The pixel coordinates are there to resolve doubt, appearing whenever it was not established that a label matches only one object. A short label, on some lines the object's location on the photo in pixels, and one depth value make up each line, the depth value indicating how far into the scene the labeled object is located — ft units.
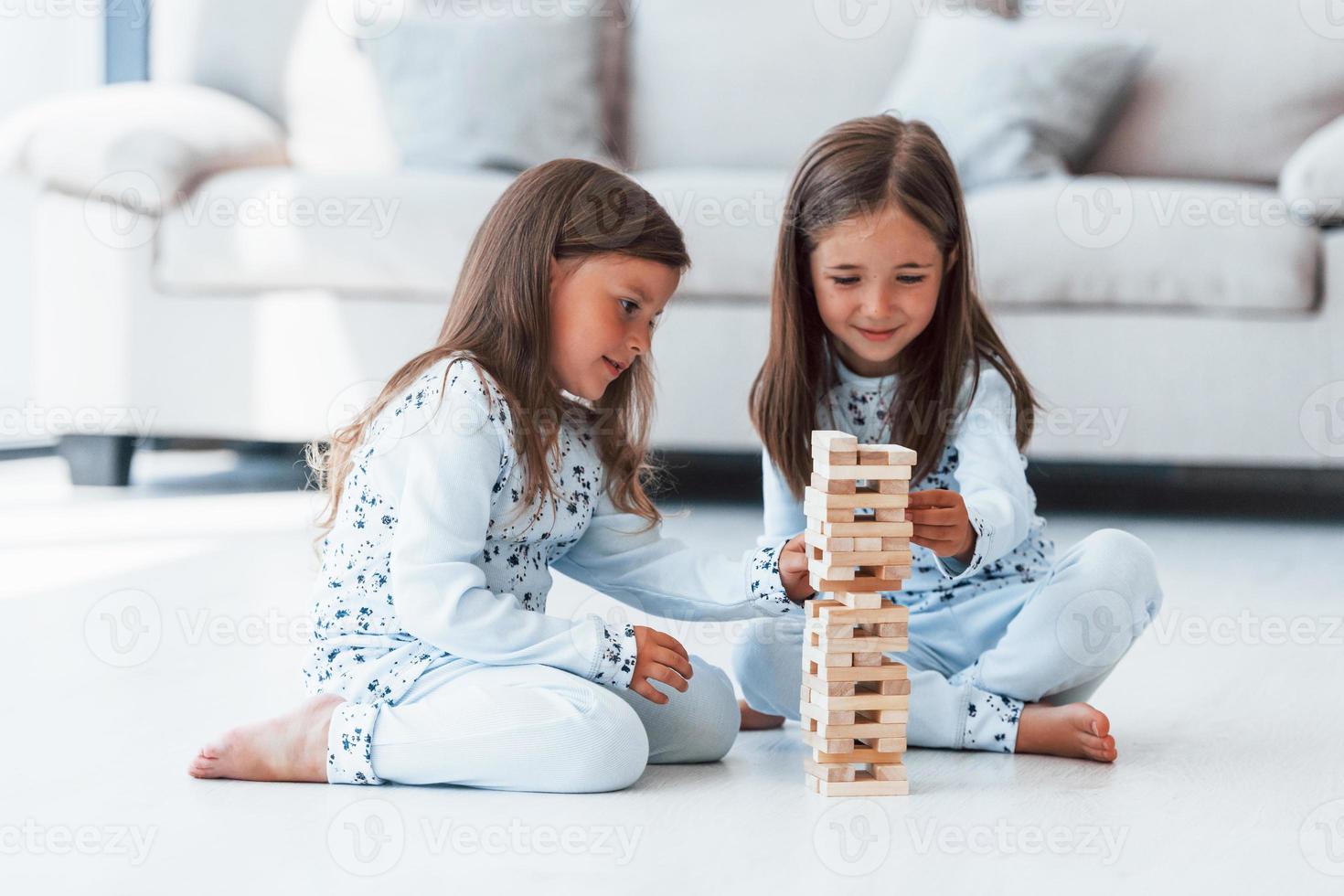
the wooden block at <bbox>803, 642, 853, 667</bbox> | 8.86
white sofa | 13.90
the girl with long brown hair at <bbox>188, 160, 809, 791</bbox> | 8.89
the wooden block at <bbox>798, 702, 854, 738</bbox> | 8.87
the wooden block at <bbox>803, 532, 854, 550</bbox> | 8.83
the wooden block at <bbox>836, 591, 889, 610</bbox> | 8.85
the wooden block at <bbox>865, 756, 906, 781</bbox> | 8.93
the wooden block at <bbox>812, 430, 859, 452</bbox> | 8.80
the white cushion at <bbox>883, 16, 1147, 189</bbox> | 15.77
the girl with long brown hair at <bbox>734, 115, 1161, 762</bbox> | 9.48
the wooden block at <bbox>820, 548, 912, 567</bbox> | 8.84
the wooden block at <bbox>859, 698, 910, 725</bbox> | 8.90
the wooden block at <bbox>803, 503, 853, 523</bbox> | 8.83
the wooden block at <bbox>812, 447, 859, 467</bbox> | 8.80
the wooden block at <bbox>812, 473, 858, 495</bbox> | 8.81
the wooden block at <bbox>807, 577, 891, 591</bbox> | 8.87
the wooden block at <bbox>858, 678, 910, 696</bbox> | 8.90
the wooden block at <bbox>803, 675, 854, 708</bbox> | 8.87
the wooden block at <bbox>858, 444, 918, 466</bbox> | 8.83
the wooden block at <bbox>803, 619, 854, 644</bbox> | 8.85
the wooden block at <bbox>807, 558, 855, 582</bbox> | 8.86
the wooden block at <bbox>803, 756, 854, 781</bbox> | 8.88
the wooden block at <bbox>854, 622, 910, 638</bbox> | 8.89
